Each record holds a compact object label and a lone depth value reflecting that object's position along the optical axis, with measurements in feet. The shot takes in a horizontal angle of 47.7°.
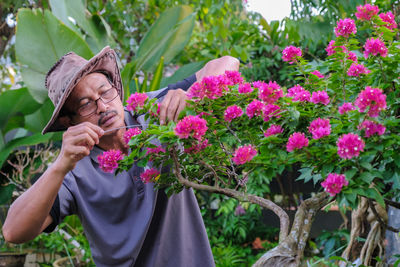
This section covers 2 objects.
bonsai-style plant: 3.39
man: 5.10
